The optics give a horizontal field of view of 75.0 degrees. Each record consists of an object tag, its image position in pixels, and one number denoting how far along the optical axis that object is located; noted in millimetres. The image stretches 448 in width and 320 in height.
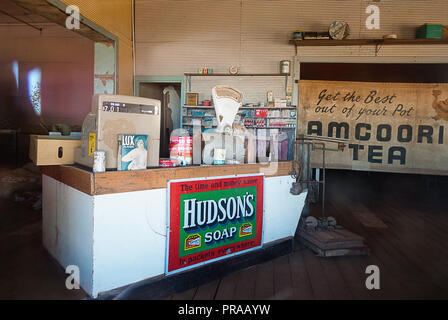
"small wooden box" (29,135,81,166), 1906
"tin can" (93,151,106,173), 1657
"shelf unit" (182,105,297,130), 5410
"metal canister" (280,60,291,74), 5320
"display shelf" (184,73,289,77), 5457
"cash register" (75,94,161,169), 1743
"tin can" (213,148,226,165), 2254
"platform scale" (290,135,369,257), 2738
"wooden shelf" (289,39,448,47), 5023
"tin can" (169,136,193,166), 2143
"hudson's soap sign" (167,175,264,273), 1931
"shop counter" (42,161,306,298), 1625
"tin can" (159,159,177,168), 2045
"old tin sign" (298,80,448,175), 5336
